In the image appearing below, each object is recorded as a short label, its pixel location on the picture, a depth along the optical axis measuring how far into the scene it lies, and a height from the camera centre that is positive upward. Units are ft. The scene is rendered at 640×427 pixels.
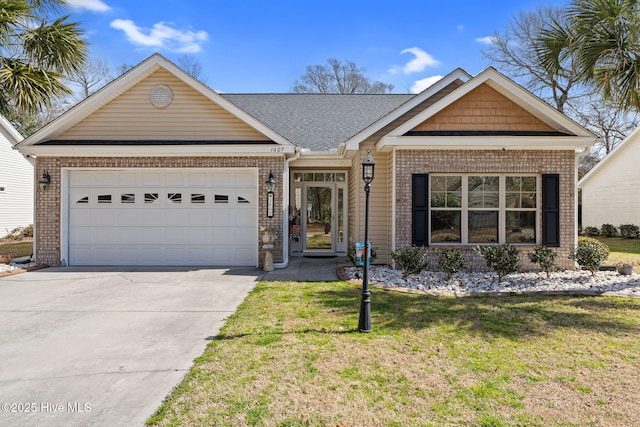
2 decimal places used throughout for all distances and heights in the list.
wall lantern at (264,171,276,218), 32.53 +1.79
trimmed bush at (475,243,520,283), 26.09 -3.06
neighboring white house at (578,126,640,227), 63.31 +4.86
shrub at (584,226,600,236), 72.02 -3.08
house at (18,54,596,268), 30.58 +2.70
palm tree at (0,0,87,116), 30.60 +13.23
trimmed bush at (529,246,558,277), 26.96 -3.11
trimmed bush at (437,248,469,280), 26.37 -3.31
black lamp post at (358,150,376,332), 16.43 -3.84
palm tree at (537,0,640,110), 23.35 +10.64
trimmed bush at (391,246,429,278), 27.14 -3.35
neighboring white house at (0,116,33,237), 57.62 +4.07
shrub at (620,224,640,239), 61.77 -2.57
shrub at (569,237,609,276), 26.91 -2.87
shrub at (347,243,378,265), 31.55 -3.46
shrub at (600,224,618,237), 67.00 -2.69
